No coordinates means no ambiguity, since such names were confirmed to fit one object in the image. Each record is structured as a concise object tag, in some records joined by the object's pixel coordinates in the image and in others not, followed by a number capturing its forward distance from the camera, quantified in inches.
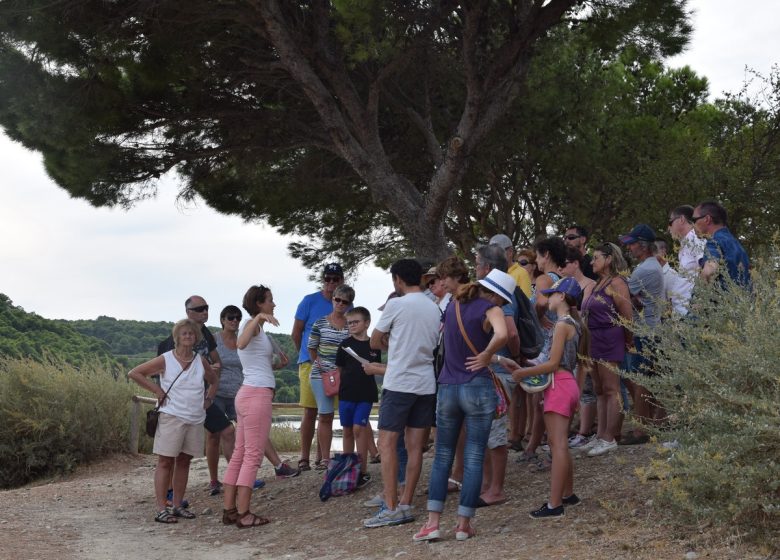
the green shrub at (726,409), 213.0
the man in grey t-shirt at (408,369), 262.8
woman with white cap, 242.8
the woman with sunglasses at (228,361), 357.4
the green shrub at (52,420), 523.5
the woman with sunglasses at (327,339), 336.8
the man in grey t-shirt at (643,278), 310.7
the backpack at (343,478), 329.1
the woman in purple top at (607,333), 303.7
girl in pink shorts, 249.1
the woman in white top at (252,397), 296.7
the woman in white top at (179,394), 314.7
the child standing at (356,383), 319.6
